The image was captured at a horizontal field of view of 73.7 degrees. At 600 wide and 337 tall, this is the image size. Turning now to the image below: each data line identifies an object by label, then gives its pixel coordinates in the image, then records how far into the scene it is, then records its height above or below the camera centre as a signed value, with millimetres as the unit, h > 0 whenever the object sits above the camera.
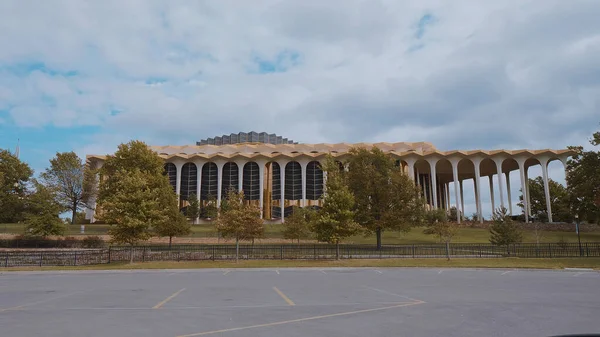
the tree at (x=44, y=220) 42188 +764
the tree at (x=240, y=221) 34000 +318
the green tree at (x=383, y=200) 42375 +2583
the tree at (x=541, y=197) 79875 +5346
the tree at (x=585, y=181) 40625 +4171
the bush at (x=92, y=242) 44094 -1731
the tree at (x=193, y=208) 75000 +3224
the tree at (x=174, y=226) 41162 -27
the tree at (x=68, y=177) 66875 +8303
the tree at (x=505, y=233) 37594 -1084
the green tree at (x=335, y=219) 33500 +387
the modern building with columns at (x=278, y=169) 82250 +11978
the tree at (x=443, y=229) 34453 -611
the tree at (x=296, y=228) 43281 -487
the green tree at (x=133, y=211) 32500 +1211
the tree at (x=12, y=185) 65125 +7046
